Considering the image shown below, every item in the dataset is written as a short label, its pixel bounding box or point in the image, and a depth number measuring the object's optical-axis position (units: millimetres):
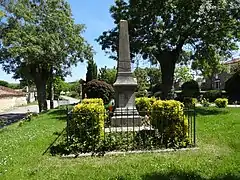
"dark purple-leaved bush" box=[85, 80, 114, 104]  24062
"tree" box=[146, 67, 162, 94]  56312
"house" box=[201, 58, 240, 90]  52544
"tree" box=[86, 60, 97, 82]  37469
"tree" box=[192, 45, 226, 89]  20203
